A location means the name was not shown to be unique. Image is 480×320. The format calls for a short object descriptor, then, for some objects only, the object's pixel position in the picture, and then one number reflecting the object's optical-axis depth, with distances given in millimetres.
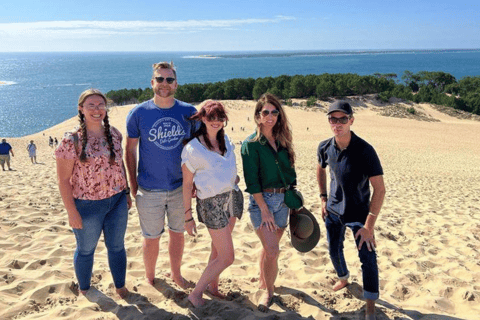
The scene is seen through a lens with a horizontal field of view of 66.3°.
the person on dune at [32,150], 16188
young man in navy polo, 3170
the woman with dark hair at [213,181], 3043
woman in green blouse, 3225
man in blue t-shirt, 3312
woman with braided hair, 3000
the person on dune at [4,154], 13516
